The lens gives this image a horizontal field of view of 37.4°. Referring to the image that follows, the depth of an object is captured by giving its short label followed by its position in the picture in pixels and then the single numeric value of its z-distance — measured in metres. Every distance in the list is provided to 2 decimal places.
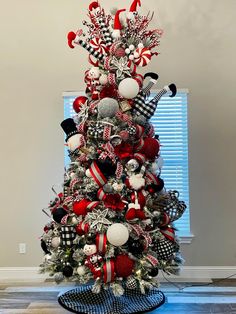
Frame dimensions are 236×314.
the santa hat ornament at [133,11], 2.75
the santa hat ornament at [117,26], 2.72
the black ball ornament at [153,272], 2.63
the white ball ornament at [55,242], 2.70
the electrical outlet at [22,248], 3.72
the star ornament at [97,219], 2.49
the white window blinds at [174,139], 3.68
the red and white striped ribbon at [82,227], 2.52
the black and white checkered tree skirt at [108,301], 2.77
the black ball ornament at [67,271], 2.62
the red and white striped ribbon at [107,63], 2.69
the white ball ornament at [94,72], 2.71
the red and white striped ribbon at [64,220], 2.68
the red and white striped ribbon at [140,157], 2.66
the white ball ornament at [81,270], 2.56
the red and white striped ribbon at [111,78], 2.69
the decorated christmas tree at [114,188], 2.53
